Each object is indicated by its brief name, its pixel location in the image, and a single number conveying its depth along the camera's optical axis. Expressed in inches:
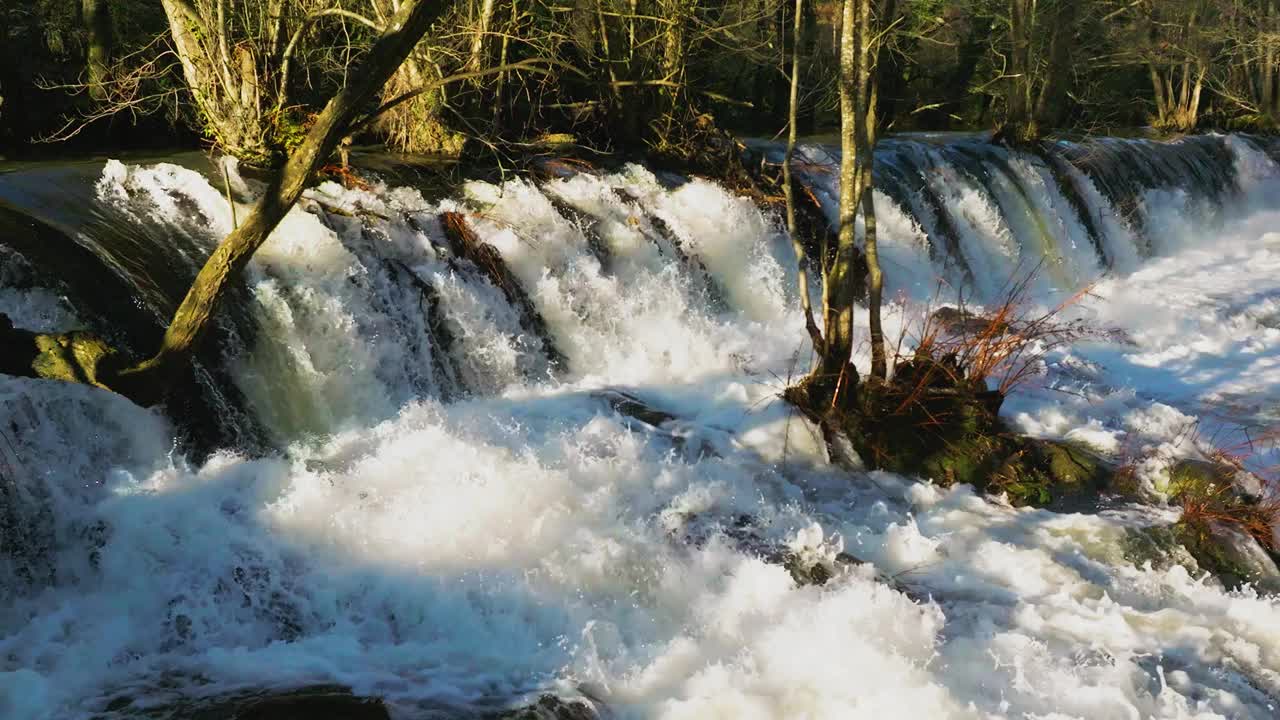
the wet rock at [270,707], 147.5
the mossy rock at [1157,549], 213.9
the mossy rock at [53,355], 171.8
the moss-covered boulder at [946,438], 250.4
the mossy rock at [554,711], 158.6
